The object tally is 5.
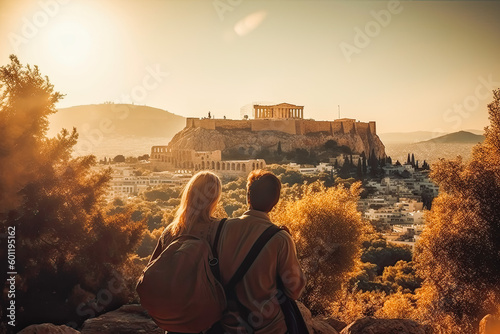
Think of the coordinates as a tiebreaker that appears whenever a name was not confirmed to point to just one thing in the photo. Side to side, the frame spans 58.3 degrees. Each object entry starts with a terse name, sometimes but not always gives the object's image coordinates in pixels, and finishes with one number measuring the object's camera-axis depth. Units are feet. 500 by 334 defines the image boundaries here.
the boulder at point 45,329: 14.51
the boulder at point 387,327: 14.93
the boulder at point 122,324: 18.86
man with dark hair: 8.19
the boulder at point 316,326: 17.72
